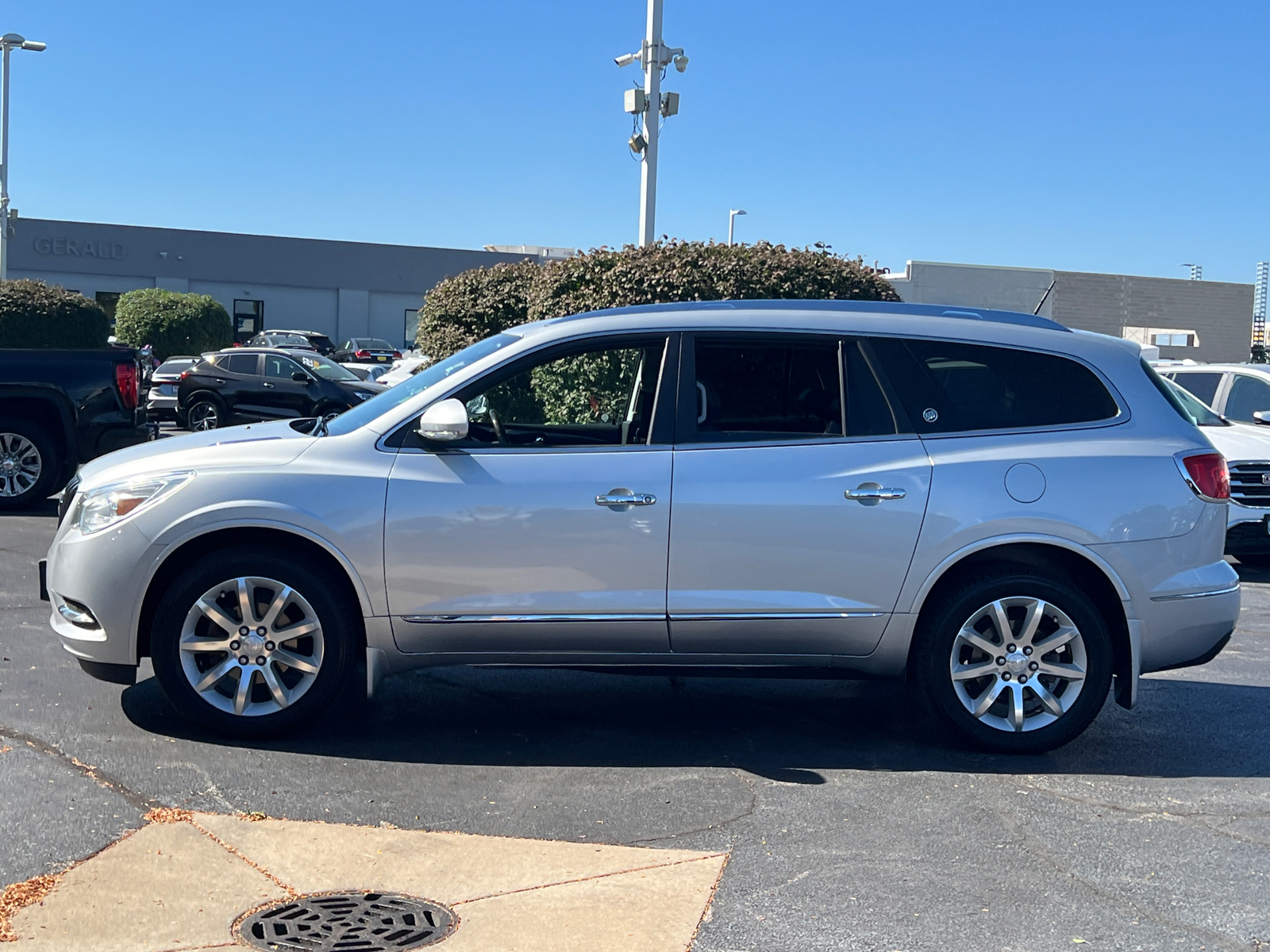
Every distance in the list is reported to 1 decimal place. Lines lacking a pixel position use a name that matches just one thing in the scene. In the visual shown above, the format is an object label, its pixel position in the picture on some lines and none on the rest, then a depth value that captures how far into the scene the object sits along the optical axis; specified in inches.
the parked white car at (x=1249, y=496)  419.8
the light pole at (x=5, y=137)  1240.8
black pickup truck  475.2
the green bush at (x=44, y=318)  1035.3
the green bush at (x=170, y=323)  1736.0
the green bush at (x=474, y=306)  599.2
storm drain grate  145.5
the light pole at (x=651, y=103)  712.4
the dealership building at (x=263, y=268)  2212.1
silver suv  209.0
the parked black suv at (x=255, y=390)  920.9
